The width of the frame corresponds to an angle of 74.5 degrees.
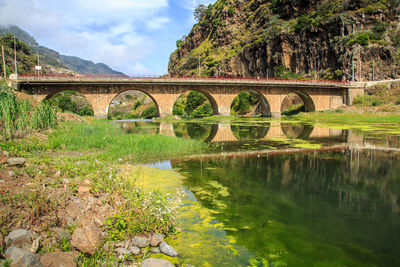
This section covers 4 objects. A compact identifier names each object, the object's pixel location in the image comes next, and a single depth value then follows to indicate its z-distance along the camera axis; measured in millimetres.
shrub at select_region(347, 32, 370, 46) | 41906
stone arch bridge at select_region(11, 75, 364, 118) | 31641
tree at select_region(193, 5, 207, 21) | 102106
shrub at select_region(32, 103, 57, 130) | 11789
